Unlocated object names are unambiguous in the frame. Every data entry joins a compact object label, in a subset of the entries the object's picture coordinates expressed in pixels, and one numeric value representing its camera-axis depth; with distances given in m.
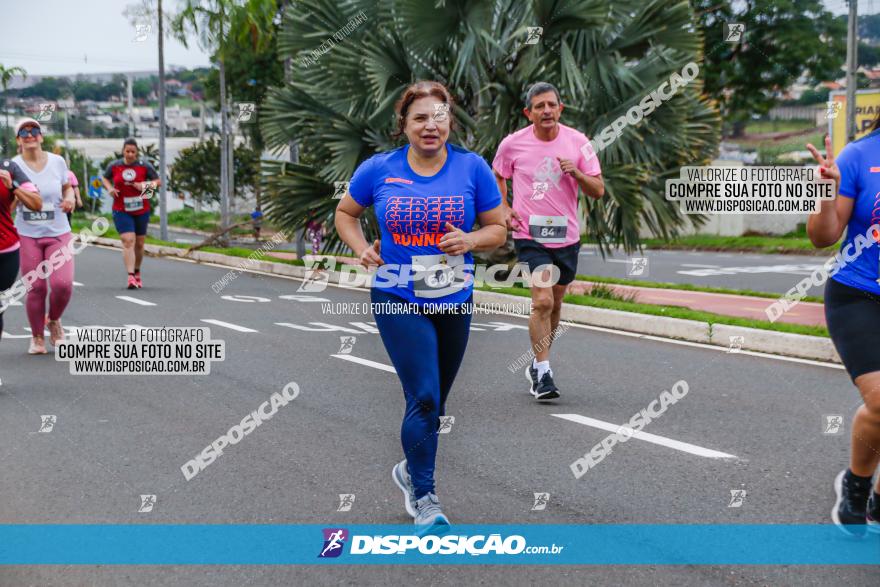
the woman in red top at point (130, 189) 14.70
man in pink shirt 7.42
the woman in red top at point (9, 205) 7.97
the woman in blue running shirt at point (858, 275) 4.22
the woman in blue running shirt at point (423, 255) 4.61
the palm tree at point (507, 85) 13.88
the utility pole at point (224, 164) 30.78
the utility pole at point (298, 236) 20.15
